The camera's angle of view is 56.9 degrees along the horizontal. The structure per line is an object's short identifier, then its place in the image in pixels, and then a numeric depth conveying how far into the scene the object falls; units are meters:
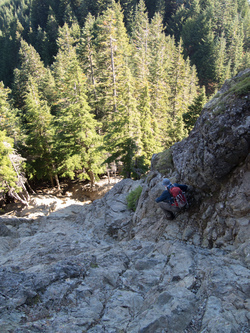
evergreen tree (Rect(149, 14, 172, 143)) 33.02
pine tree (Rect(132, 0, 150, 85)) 35.71
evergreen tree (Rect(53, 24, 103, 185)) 23.95
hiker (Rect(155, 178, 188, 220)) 8.11
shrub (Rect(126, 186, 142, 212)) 13.20
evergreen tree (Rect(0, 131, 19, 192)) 22.32
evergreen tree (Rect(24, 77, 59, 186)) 28.22
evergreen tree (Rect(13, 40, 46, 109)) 48.98
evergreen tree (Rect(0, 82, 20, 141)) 27.59
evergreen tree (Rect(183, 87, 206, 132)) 26.63
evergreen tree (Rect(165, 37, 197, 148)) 37.56
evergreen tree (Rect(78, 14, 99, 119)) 32.92
